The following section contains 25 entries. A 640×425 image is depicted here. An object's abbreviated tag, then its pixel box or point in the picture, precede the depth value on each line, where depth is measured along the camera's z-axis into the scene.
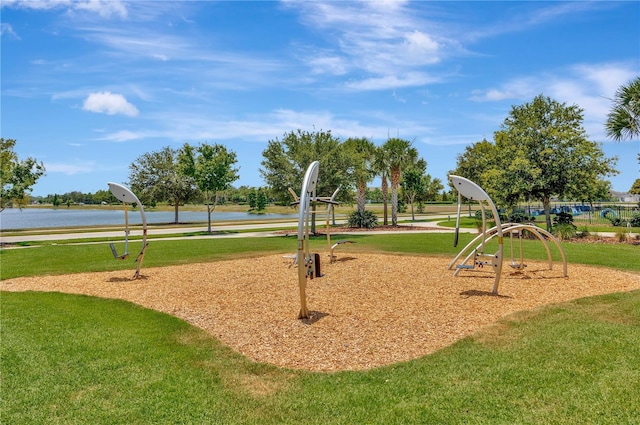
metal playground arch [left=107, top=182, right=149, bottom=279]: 12.11
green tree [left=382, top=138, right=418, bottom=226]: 35.50
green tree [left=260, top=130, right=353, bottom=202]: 26.48
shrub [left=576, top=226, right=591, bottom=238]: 22.52
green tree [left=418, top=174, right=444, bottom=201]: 67.06
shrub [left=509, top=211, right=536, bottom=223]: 30.38
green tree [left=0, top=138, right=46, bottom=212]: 24.00
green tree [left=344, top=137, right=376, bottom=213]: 34.97
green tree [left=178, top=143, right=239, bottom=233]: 31.02
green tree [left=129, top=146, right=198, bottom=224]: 46.84
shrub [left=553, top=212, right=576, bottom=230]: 26.53
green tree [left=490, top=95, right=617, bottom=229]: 23.69
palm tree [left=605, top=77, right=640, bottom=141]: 19.84
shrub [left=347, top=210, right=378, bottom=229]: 33.94
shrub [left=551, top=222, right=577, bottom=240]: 21.98
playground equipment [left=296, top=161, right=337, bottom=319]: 7.69
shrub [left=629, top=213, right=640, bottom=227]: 29.59
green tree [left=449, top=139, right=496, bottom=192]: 40.31
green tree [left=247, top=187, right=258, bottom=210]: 96.39
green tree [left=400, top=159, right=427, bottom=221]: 48.16
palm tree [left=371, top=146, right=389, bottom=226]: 35.75
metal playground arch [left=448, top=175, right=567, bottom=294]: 9.76
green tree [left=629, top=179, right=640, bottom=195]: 58.06
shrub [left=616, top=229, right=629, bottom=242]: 20.59
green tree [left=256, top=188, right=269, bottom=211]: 91.56
